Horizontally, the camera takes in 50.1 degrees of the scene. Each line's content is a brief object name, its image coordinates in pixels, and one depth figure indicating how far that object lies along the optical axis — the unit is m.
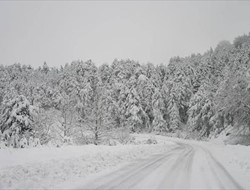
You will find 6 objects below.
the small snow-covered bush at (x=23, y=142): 16.86
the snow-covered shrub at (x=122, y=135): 38.06
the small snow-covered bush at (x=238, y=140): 35.92
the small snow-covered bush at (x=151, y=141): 37.72
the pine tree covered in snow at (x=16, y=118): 18.48
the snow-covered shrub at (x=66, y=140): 23.81
